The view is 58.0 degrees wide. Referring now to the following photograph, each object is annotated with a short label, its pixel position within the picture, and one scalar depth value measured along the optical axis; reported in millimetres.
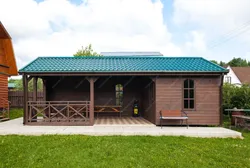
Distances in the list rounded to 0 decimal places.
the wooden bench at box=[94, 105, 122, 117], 12156
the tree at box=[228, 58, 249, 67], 61906
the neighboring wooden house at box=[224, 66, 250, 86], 32188
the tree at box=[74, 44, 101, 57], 32534
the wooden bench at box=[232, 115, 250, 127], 9443
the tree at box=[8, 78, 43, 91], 36088
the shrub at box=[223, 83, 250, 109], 11937
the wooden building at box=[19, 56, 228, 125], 9688
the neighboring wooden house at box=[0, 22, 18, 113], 14789
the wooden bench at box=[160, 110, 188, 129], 9531
